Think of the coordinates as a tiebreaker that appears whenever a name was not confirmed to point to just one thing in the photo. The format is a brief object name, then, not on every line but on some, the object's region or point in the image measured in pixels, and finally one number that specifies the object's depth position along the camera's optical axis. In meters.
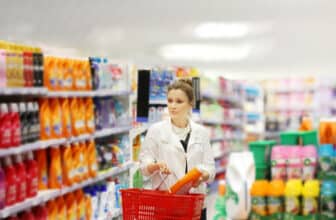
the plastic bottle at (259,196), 6.64
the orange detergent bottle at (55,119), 4.86
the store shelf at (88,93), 4.87
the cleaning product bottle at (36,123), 4.51
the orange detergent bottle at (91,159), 5.49
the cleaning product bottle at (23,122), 4.30
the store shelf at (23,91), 4.03
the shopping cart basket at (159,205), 3.21
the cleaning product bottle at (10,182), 4.12
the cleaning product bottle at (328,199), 6.21
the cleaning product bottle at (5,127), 4.02
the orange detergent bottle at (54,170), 4.89
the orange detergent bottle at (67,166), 5.04
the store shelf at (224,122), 10.30
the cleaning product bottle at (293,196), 6.38
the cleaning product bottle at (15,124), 4.14
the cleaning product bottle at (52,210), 4.87
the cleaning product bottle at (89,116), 5.41
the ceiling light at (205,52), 15.20
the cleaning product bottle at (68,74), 5.06
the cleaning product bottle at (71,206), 5.15
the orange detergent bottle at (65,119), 5.04
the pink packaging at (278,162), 6.54
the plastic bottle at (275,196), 6.54
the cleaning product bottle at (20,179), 4.26
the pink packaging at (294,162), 6.48
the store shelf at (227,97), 10.42
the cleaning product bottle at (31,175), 4.43
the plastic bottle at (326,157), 6.25
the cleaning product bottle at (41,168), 4.79
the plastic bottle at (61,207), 5.01
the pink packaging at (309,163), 6.43
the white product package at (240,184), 7.14
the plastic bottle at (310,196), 6.30
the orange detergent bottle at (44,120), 4.73
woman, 3.50
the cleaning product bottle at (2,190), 4.00
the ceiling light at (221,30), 13.23
